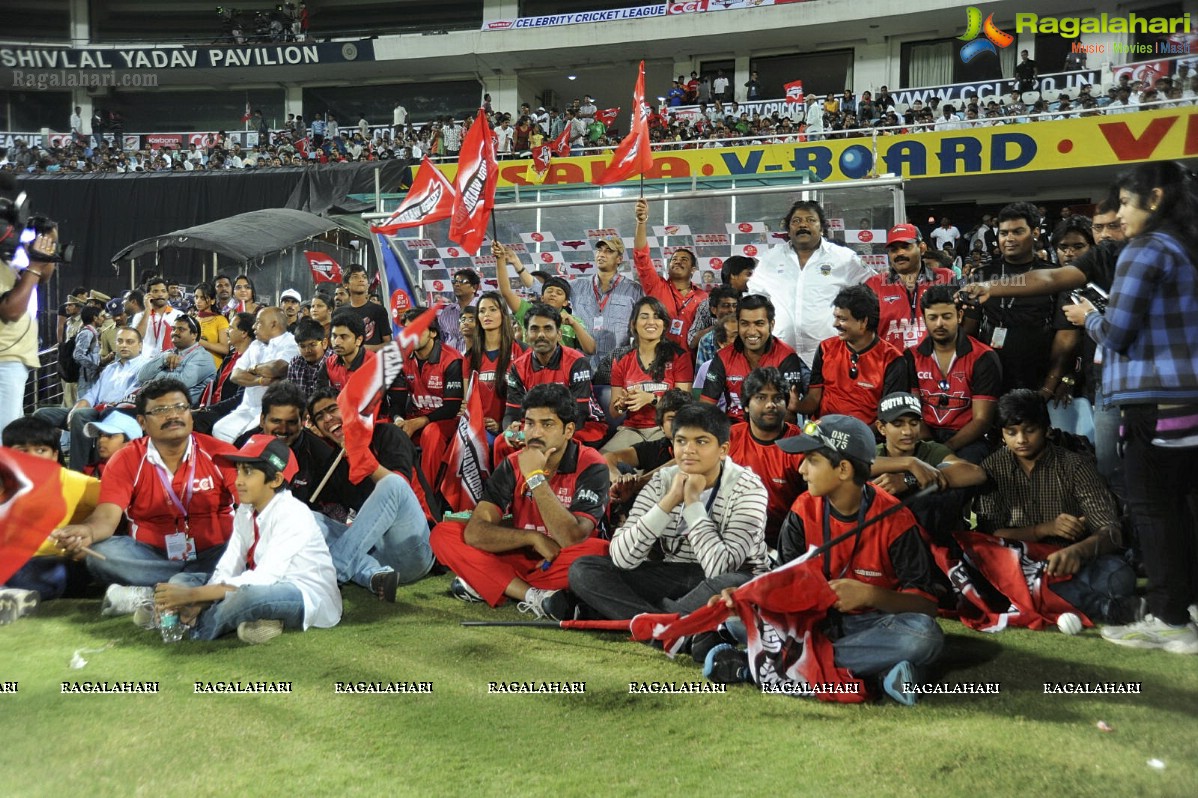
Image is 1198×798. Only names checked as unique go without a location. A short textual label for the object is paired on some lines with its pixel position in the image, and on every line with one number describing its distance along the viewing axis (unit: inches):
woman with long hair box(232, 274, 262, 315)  370.9
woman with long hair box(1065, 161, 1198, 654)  139.7
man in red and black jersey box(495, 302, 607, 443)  241.4
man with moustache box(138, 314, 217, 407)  301.0
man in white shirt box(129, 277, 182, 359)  371.9
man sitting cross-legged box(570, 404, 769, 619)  155.3
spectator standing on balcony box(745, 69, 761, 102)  876.0
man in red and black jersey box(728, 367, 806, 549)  193.5
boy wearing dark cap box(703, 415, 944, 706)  137.5
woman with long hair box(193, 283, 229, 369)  365.2
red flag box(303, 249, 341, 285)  626.2
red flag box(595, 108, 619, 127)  885.8
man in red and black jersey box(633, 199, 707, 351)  297.9
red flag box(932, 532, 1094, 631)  168.2
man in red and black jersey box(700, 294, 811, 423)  222.4
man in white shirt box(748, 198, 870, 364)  262.1
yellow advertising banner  610.1
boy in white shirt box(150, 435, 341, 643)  166.6
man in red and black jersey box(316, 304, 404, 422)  257.3
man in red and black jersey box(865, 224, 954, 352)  250.8
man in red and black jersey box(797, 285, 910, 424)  212.8
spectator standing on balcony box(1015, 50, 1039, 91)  703.1
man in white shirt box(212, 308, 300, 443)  277.0
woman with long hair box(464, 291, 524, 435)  259.4
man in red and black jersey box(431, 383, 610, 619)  181.9
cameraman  191.2
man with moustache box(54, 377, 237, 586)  190.5
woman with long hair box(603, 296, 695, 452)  241.1
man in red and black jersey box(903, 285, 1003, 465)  201.8
